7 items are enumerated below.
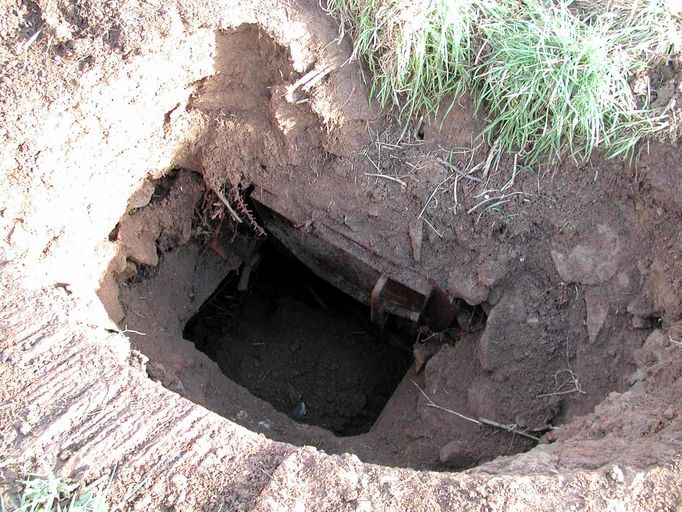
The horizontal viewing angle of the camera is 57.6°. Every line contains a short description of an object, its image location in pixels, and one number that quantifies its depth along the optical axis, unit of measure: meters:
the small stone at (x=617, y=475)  1.78
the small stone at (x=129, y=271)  3.13
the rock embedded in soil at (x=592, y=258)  2.67
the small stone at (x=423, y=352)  3.21
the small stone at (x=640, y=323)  2.56
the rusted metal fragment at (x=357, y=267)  3.07
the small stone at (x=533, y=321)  2.80
